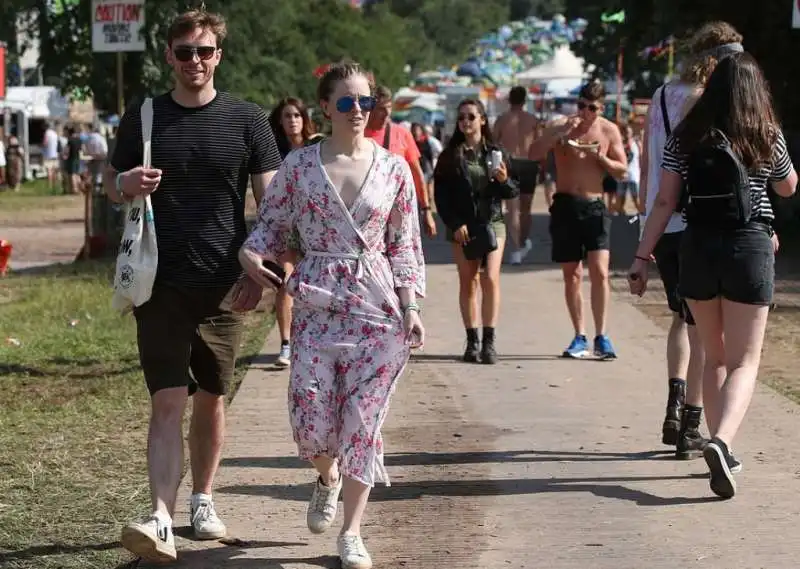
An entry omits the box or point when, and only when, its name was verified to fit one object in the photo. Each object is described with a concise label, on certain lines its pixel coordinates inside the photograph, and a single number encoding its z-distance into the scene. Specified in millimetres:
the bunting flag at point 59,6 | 20719
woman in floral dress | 5387
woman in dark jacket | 10156
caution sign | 16156
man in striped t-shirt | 5547
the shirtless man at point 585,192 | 10227
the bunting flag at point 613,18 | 22812
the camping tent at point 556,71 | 51906
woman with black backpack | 6367
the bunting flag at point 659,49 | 21006
